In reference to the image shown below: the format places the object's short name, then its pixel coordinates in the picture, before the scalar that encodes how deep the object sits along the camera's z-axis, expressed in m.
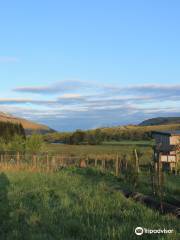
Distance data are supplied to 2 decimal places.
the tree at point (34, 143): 54.90
